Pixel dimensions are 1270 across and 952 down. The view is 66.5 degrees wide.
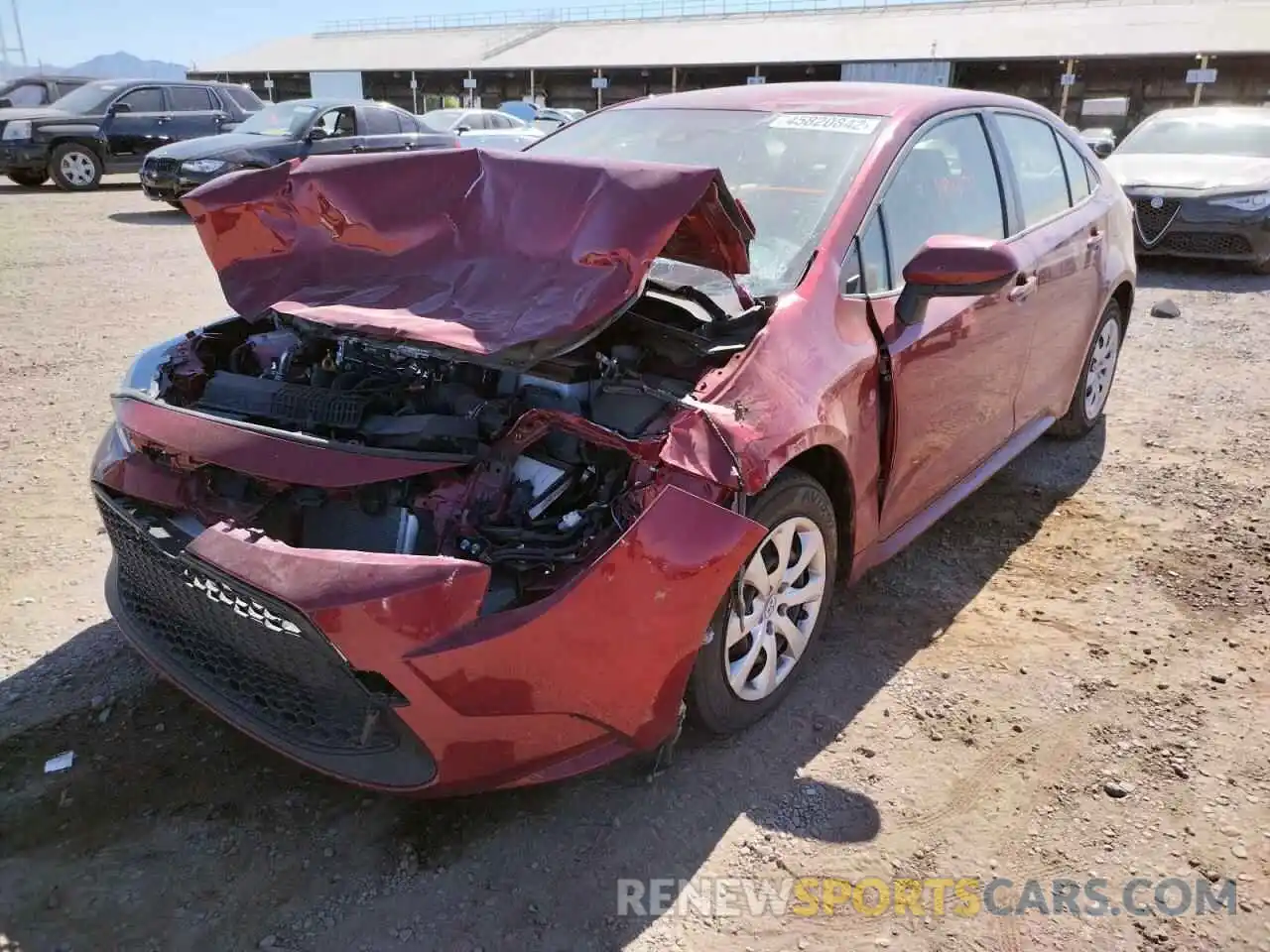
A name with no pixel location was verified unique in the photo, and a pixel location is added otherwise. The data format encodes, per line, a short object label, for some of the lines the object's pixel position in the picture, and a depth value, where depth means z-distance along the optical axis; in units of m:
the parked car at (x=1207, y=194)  9.18
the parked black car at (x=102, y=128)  14.78
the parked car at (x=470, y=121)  18.00
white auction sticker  3.32
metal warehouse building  31.39
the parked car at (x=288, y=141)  12.06
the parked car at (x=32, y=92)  18.17
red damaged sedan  2.19
